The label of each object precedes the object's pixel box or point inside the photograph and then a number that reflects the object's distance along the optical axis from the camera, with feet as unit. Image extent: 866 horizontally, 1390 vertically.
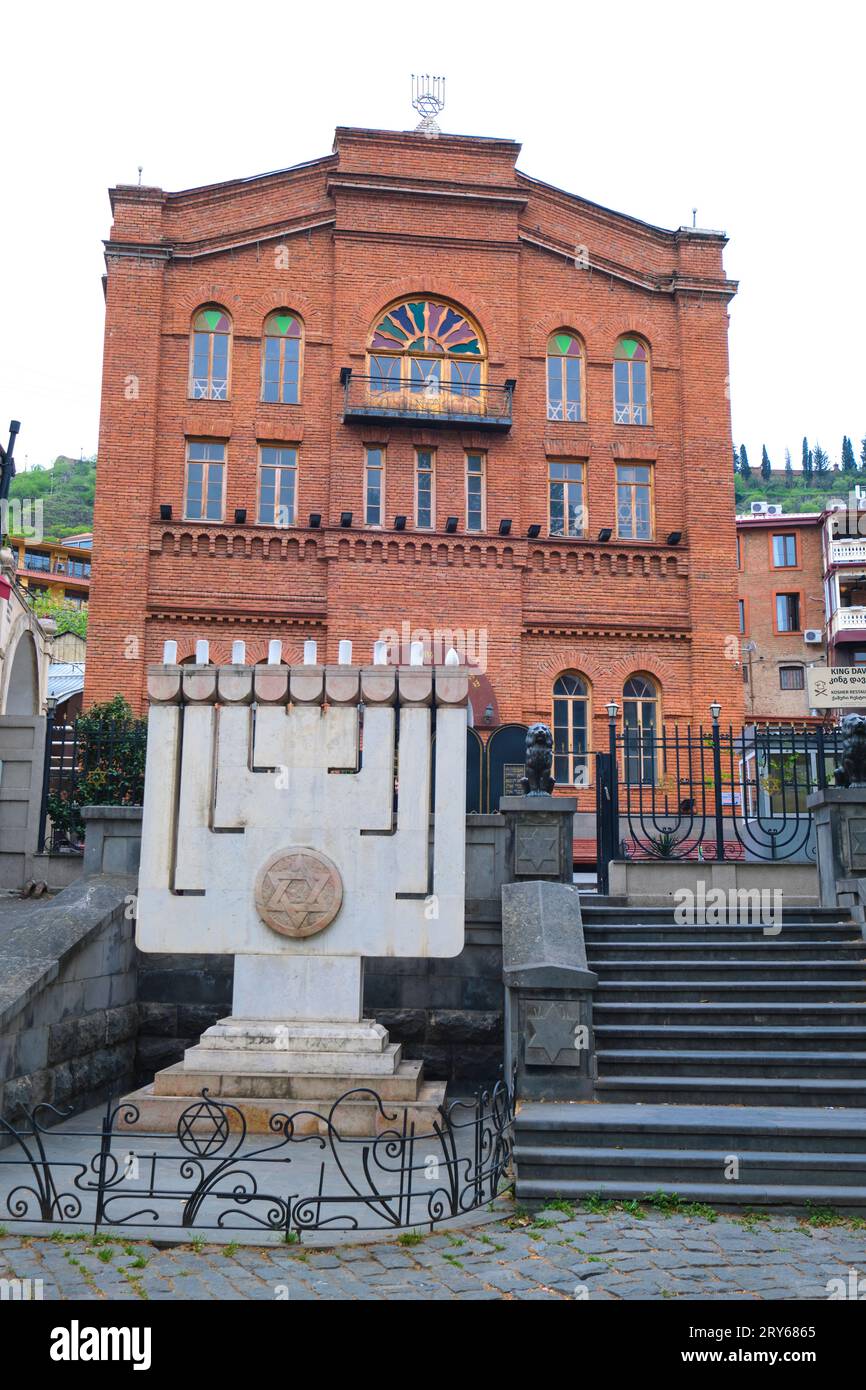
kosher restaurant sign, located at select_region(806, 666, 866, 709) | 48.29
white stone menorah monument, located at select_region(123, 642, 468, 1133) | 30.14
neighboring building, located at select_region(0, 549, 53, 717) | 54.68
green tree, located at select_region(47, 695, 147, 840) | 45.31
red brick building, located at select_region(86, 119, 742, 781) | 75.97
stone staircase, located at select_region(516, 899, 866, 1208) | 23.59
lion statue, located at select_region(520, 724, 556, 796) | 37.55
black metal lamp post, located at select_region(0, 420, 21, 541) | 55.67
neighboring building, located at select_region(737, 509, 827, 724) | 171.22
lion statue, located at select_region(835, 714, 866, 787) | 38.63
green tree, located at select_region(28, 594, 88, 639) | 250.43
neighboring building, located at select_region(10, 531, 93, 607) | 266.90
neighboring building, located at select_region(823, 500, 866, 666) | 162.81
